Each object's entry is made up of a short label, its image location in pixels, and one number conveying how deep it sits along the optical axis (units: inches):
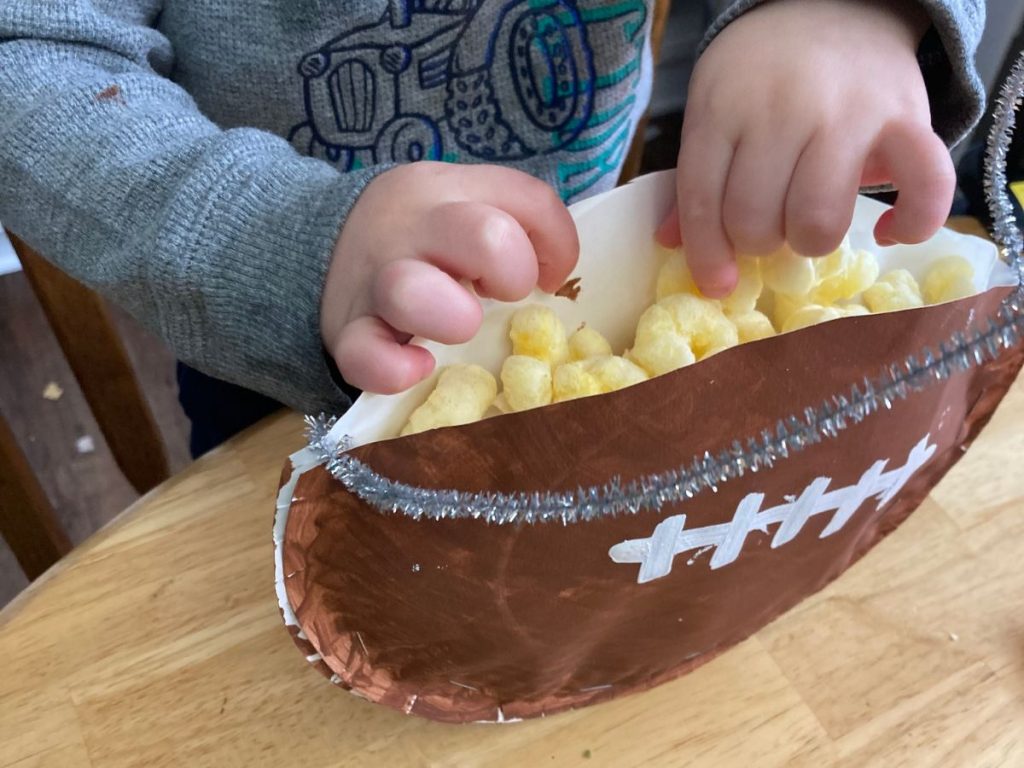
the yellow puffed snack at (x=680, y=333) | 10.9
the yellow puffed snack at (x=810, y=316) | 11.0
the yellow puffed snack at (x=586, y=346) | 11.4
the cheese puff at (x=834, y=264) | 11.5
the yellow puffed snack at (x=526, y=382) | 10.5
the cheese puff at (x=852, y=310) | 11.1
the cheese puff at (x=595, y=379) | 10.6
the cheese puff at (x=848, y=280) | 11.6
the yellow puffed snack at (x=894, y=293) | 11.6
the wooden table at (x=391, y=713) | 13.9
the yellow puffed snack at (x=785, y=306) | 11.6
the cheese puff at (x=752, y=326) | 11.4
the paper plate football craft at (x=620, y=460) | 9.6
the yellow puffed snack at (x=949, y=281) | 11.7
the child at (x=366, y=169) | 10.7
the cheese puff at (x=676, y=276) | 11.6
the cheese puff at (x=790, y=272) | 11.3
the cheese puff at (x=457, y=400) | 10.1
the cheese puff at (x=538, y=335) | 10.8
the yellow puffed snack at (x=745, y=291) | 11.5
